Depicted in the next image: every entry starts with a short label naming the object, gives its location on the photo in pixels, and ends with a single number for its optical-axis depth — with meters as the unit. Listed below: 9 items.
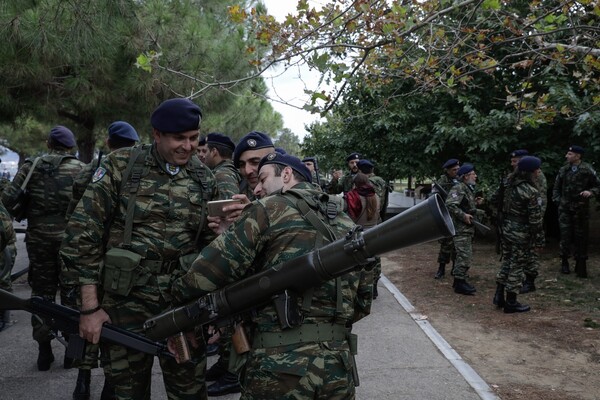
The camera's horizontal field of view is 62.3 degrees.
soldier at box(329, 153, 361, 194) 9.03
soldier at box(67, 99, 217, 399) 2.59
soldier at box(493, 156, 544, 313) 6.34
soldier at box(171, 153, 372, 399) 2.07
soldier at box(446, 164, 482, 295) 7.42
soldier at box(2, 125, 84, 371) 4.84
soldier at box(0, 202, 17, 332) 3.70
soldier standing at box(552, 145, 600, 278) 8.38
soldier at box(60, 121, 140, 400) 3.64
